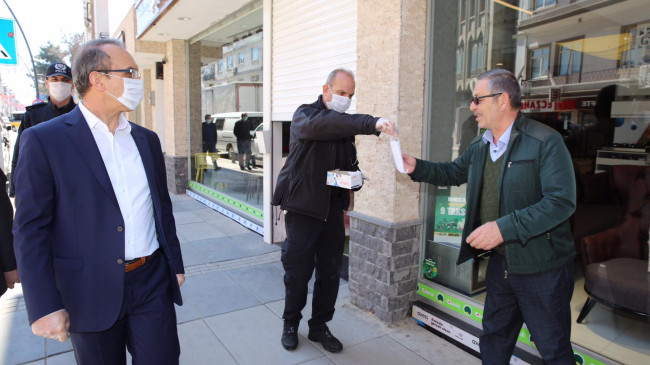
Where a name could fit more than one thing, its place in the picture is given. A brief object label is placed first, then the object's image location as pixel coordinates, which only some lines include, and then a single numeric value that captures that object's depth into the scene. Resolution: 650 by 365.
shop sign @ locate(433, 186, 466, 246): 3.93
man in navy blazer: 1.72
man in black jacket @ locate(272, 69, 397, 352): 3.00
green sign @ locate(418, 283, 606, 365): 3.15
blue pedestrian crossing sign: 6.97
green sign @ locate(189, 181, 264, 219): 7.36
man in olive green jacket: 2.10
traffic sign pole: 11.10
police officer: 4.27
